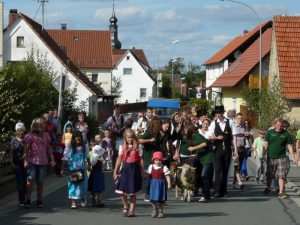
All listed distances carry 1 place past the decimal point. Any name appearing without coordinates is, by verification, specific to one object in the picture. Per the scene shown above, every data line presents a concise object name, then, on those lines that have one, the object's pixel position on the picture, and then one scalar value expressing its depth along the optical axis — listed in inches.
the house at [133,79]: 3937.0
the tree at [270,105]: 1407.5
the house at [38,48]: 1963.6
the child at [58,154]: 787.4
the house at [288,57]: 1525.6
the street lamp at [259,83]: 1472.1
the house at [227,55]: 2753.4
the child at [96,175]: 538.3
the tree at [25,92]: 761.6
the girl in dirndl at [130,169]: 487.1
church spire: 5182.1
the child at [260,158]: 740.0
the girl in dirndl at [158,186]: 486.3
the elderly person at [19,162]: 525.3
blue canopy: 2184.9
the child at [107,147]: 868.7
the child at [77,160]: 526.3
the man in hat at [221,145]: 607.8
